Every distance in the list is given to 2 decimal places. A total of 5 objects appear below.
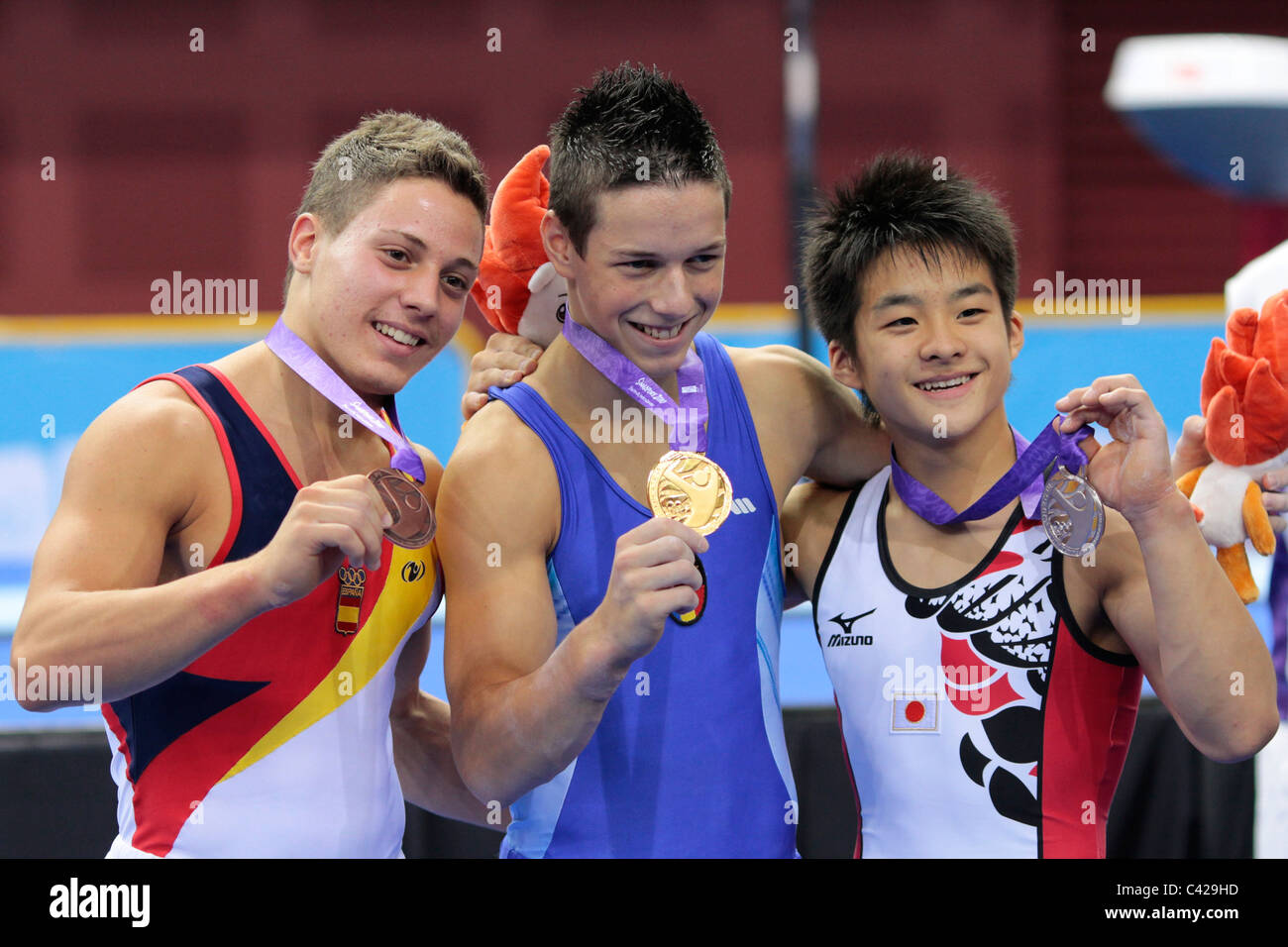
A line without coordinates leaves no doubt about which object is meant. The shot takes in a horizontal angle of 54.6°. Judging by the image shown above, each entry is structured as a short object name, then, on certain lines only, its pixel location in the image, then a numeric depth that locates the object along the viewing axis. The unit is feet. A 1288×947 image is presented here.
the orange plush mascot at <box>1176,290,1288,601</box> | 7.09
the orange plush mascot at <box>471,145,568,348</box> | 7.53
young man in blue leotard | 6.32
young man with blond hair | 5.81
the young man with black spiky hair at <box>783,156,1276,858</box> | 6.68
